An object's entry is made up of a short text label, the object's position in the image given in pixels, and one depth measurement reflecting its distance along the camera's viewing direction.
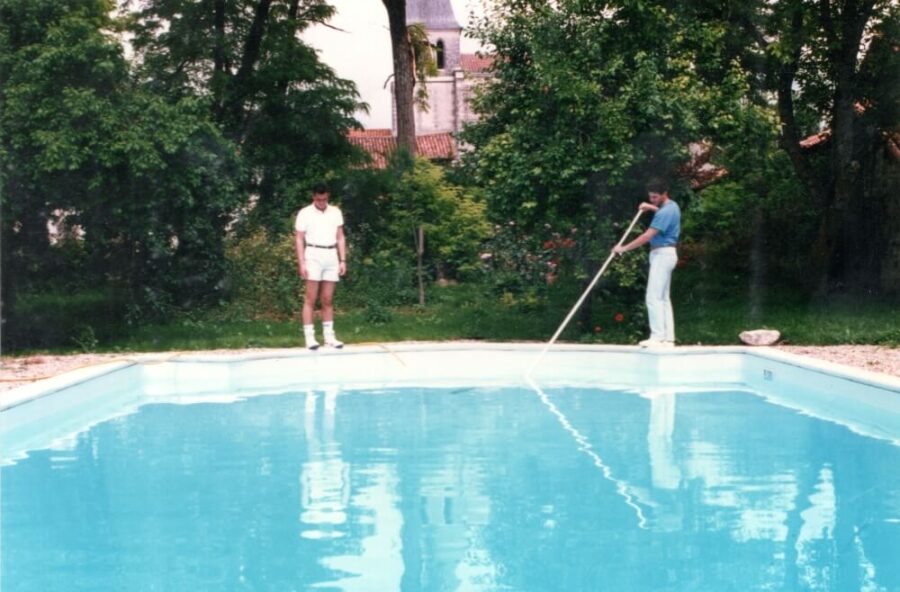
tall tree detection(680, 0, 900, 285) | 13.85
